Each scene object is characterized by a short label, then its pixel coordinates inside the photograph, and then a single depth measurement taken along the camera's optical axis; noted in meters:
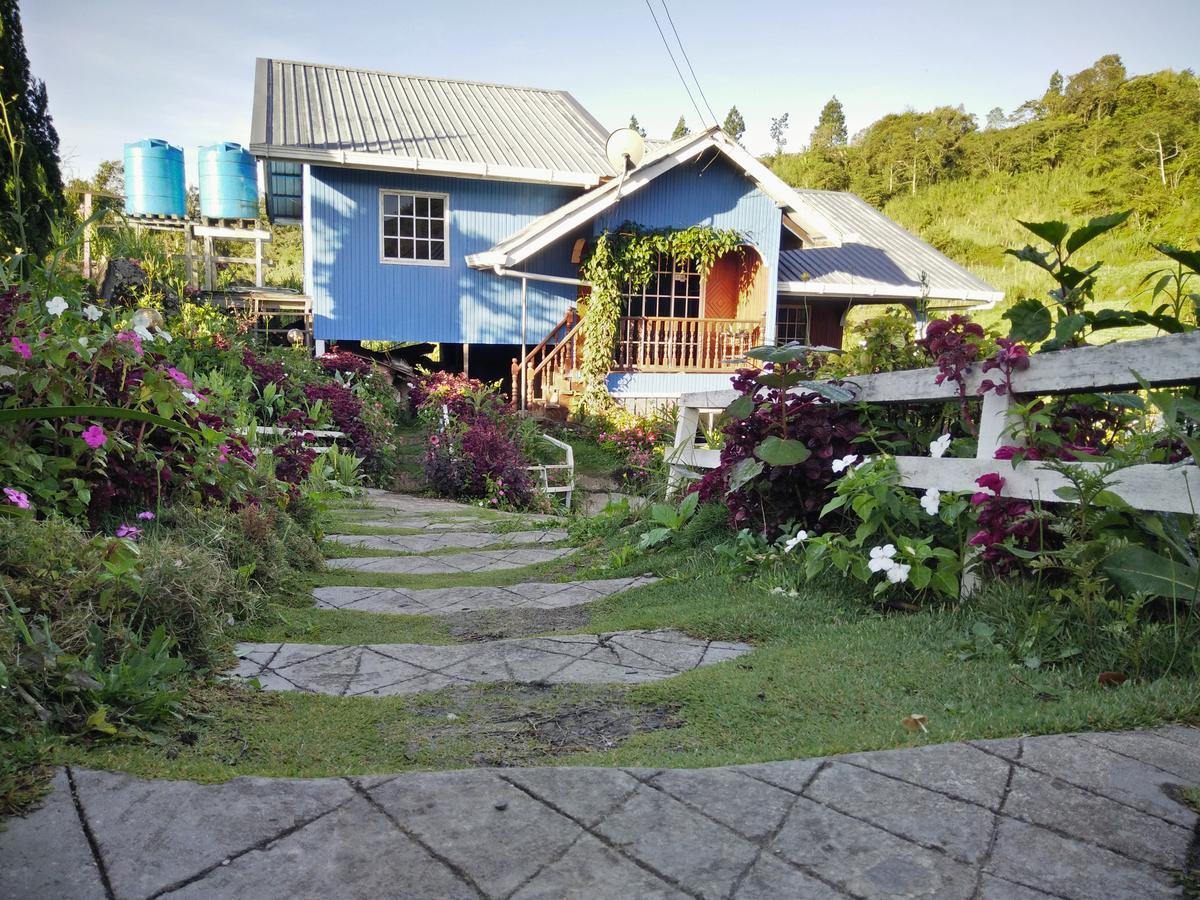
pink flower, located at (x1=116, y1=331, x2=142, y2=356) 3.76
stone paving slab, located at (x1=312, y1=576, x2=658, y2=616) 4.02
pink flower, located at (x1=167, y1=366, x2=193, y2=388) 4.00
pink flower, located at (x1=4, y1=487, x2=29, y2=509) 2.69
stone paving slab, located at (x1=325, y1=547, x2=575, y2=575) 4.95
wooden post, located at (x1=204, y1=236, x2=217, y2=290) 14.36
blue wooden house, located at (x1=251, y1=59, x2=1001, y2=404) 12.64
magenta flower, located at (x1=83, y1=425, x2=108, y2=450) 3.30
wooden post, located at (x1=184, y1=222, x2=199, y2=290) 13.43
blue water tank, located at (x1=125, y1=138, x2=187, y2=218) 15.12
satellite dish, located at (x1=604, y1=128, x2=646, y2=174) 12.39
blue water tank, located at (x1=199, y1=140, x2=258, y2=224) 15.60
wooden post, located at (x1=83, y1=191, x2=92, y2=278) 10.32
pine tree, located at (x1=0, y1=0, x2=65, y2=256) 6.04
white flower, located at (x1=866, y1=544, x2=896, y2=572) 2.99
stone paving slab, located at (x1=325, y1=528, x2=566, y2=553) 5.66
